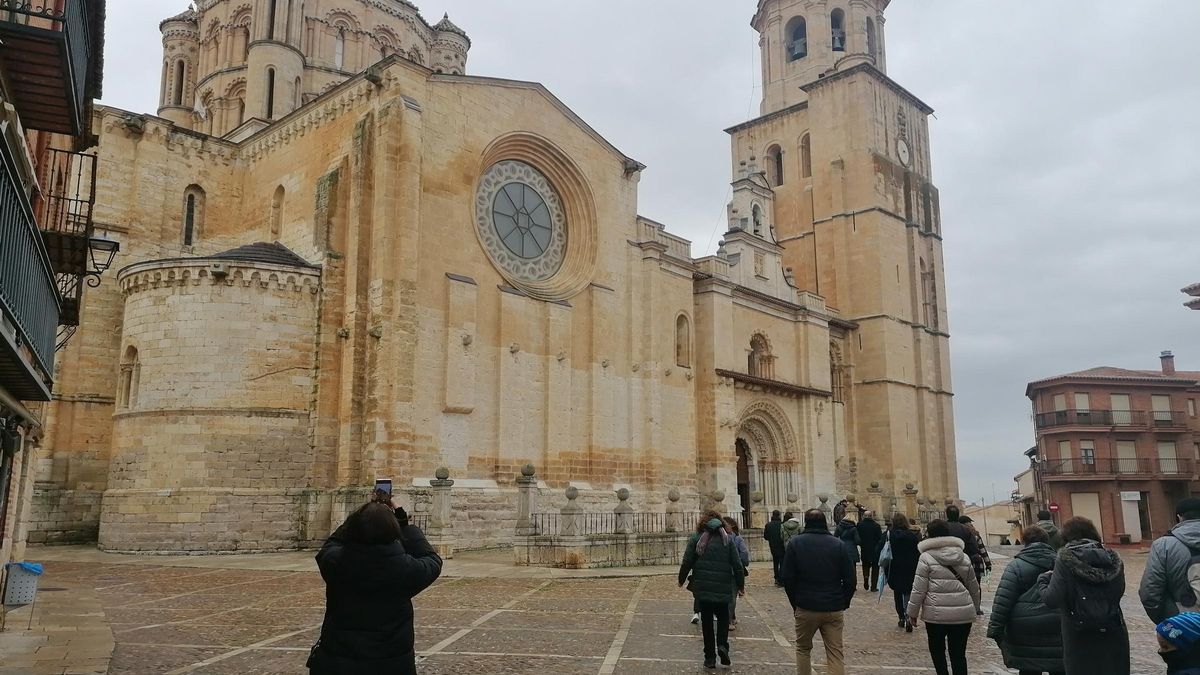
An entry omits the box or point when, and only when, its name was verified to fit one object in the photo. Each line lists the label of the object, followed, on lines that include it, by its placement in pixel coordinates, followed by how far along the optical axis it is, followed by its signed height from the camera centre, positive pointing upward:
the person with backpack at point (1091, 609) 4.93 -0.65
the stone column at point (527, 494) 18.12 -0.03
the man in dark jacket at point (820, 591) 6.59 -0.73
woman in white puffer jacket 6.59 -0.78
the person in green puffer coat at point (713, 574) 7.74 -0.73
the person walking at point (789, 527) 13.94 -0.55
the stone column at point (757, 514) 22.22 -0.59
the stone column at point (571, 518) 17.05 -0.48
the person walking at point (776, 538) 13.77 -0.71
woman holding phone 4.08 -0.49
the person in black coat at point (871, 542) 14.09 -0.80
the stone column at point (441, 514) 18.12 -0.43
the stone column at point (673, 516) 19.61 -0.60
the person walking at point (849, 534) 14.20 -0.67
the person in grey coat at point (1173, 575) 5.02 -0.48
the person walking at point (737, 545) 9.79 -0.61
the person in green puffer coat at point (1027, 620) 5.49 -0.80
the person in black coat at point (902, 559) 10.59 -0.81
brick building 38.78 +1.97
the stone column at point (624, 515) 18.11 -0.46
